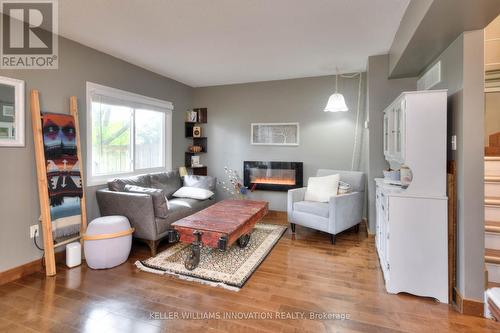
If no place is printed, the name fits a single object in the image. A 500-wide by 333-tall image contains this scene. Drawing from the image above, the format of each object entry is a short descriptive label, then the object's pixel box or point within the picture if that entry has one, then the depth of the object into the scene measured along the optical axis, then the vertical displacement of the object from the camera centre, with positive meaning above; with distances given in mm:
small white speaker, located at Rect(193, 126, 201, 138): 5188 +703
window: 3324 +515
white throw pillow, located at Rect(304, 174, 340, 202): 3670 -356
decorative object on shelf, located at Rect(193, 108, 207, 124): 5191 +1063
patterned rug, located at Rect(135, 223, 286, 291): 2404 -1071
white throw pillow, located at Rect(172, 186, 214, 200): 4039 -450
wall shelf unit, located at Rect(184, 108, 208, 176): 5160 +546
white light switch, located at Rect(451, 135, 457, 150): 2092 +185
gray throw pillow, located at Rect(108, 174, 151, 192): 3240 -223
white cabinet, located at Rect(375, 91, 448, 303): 2082 -388
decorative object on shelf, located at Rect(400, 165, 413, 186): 2289 -108
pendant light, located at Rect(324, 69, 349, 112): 3635 +899
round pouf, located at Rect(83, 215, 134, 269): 2607 -813
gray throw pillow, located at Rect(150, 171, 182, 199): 4043 -265
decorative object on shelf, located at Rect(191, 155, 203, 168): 5125 +86
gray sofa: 2936 -529
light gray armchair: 3303 -627
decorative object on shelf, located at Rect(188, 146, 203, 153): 5172 +347
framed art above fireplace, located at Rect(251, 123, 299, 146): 4695 +604
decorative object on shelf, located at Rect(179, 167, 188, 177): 4783 -121
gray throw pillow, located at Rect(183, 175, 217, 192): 4395 -293
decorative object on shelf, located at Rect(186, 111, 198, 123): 5117 +1022
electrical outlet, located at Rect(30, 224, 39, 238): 2611 -669
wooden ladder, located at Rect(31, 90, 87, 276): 2529 -198
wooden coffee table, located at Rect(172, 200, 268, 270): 2453 -643
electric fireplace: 4676 -196
